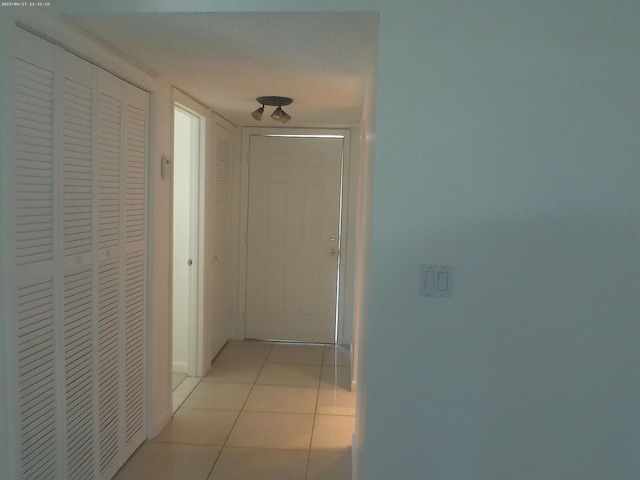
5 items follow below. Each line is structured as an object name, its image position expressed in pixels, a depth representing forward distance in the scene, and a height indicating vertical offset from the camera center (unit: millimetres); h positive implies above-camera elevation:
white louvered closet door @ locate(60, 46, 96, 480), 1788 -226
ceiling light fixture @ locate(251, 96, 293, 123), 2940 +647
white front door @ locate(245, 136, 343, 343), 4367 -287
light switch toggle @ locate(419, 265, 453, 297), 1549 -223
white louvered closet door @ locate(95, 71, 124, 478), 2045 -284
